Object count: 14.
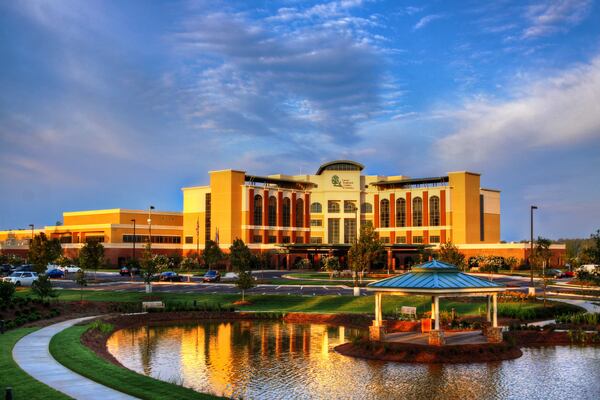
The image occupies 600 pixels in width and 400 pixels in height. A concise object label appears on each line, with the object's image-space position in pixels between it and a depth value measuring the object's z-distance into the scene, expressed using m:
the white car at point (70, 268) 84.37
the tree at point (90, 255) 59.62
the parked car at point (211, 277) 69.56
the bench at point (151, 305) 43.84
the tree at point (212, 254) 86.06
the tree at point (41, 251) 61.94
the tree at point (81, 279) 46.95
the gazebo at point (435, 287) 28.27
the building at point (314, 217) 109.50
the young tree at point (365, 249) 62.09
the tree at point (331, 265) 89.44
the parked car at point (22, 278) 60.06
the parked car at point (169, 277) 70.31
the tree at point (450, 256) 62.02
